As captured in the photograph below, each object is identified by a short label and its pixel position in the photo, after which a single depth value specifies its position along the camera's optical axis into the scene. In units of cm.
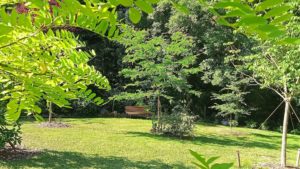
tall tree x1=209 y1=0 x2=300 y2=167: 730
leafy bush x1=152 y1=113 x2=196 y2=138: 1170
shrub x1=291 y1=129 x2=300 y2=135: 1666
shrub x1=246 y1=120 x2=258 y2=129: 1708
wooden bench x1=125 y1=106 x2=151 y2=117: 1755
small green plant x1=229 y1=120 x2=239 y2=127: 1628
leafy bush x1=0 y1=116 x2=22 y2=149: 754
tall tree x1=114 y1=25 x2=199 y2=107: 1187
